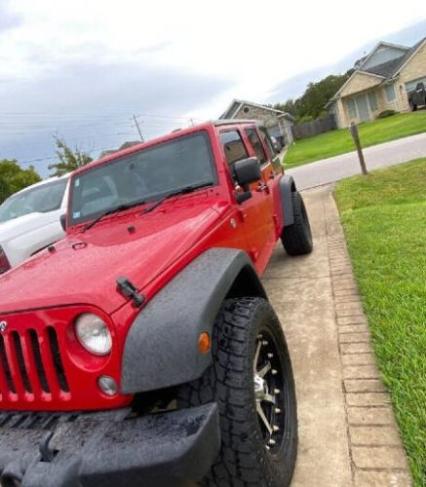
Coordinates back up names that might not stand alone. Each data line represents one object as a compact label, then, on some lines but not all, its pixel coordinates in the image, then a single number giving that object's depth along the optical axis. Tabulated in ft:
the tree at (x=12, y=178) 96.53
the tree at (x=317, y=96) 187.83
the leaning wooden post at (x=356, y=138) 33.77
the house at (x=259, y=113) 137.39
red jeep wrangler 5.01
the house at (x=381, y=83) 121.80
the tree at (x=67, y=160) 100.63
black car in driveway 109.22
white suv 16.21
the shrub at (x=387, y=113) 127.01
